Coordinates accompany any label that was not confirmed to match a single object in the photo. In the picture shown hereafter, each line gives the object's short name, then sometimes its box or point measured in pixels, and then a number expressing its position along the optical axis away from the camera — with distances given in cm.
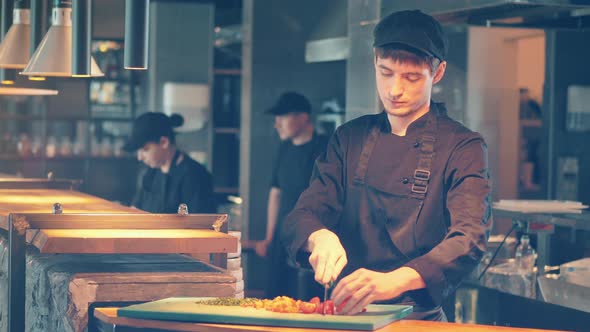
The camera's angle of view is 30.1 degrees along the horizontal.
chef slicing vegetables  271
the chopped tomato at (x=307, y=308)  260
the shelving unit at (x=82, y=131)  1082
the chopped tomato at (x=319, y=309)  259
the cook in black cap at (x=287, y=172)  648
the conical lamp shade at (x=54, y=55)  464
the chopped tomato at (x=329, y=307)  258
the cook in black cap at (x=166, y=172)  609
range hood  457
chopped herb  272
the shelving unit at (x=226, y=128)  1071
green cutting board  249
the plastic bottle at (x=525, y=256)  479
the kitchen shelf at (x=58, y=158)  1070
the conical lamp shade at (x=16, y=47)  532
